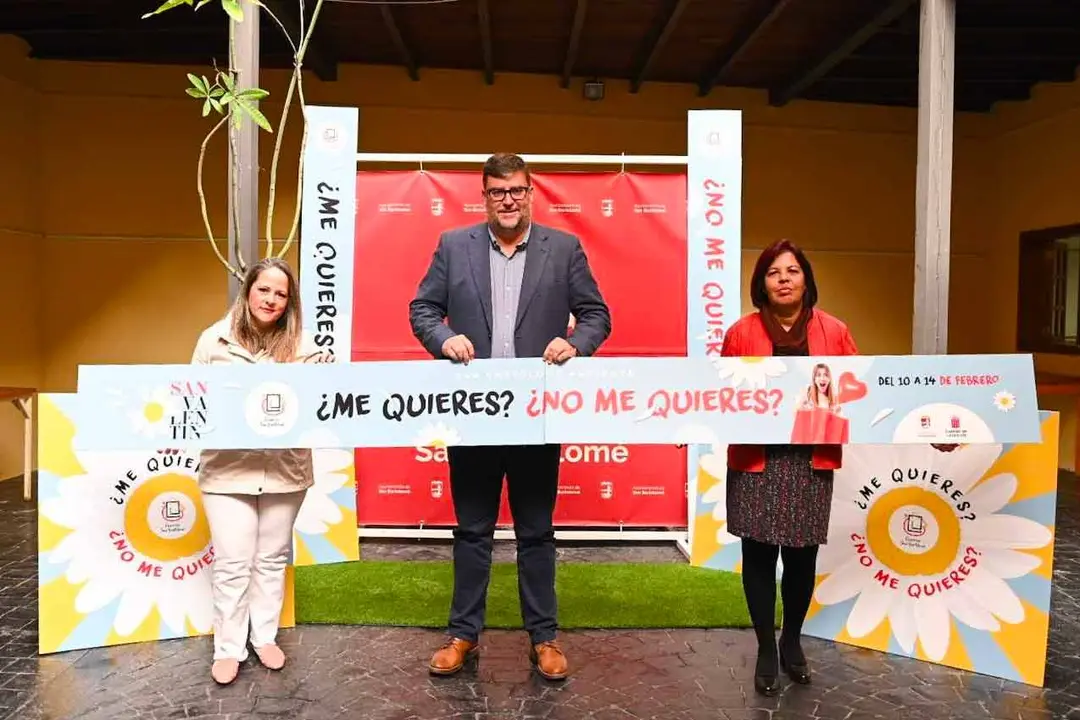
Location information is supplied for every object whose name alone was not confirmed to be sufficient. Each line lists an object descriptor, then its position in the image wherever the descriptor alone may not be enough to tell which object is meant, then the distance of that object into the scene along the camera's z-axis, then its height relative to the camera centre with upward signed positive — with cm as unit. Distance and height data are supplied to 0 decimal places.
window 723 +61
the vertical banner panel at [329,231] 371 +53
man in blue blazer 245 +7
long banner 231 -15
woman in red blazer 238 -36
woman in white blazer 248 -44
